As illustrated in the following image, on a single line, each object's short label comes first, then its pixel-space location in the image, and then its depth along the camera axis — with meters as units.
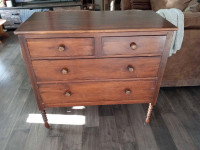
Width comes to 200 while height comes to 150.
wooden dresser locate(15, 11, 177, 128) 0.94
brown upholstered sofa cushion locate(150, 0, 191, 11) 2.19
